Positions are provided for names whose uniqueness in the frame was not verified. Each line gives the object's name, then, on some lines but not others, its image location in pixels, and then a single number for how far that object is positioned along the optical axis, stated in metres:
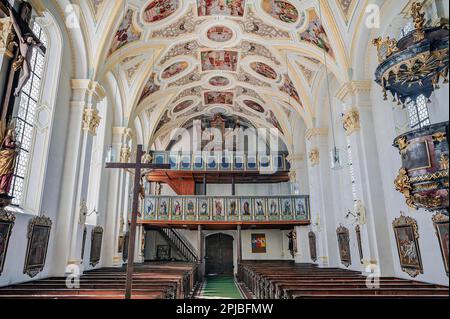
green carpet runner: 11.46
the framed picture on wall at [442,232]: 6.14
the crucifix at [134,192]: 4.29
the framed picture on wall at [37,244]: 7.15
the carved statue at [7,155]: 5.07
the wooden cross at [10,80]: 5.52
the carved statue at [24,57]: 5.78
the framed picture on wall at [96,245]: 10.79
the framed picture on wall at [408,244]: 7.32
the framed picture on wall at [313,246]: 14.68
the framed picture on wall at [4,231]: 5.84
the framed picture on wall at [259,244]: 21.03
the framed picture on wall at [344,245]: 11.51
